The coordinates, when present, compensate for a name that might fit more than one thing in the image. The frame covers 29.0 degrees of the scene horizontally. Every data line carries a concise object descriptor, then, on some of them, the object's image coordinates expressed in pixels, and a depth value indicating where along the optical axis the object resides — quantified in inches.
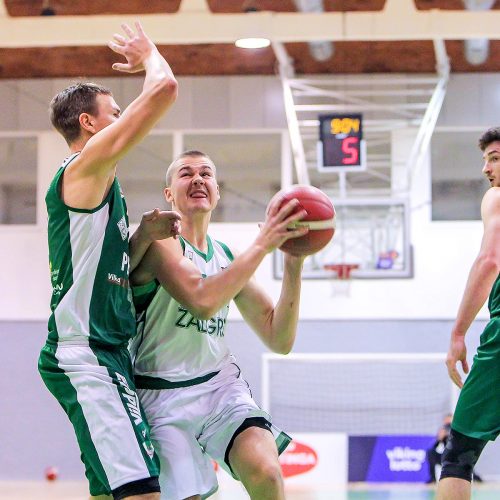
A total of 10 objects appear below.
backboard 456.8
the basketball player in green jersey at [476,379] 176.7
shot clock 460.4
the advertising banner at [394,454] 468.4
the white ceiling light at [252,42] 426.0
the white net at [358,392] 476.7
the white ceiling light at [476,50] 494.6
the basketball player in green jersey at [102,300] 135.3
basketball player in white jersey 145.5
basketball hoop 465.4
